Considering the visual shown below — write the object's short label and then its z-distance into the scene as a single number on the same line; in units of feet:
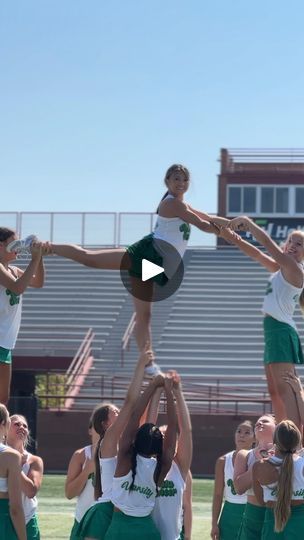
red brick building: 118.52
